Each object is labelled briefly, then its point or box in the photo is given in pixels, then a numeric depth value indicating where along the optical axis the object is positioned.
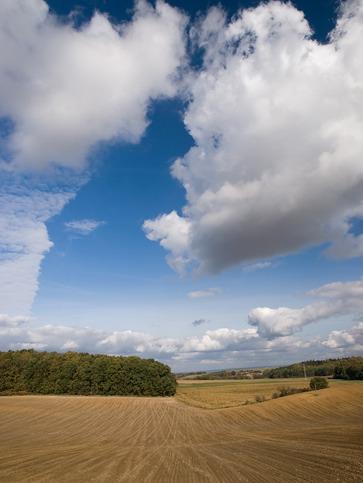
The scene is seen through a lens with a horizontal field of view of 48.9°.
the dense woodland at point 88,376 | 98.44
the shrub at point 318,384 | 75.22
